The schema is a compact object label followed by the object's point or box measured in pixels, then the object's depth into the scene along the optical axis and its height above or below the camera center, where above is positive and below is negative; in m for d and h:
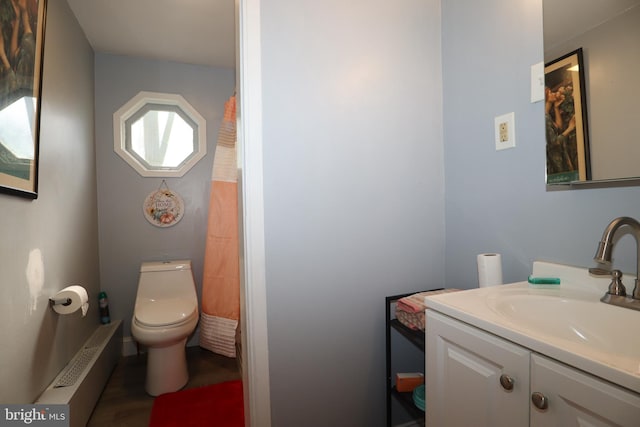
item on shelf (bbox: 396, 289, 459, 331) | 1.12 -0.38
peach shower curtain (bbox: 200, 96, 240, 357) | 2.20 -0.32
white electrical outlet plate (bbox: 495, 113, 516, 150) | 1.10 +0.32
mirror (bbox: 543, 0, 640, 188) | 0.79 +0.39
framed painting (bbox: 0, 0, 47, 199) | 1.07 +0.53
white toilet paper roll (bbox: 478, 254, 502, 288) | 1.03 -0.20
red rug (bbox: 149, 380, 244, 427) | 1.69 -1.16
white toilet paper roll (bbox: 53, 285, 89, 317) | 1.47 -0.39
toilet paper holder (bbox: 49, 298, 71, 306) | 1.47 -0.39
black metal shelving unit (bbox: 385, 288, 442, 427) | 1.19 -0.70
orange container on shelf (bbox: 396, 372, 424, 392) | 1.28 -0.74
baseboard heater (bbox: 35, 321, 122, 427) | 1.41 -0.85
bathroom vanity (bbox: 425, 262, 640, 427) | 0.50 -0.31
